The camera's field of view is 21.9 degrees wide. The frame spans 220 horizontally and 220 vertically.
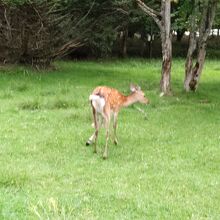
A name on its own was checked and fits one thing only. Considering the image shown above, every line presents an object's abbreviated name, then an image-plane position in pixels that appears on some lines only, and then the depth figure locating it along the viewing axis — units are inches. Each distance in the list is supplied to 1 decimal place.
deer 337.1
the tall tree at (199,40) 613.3
